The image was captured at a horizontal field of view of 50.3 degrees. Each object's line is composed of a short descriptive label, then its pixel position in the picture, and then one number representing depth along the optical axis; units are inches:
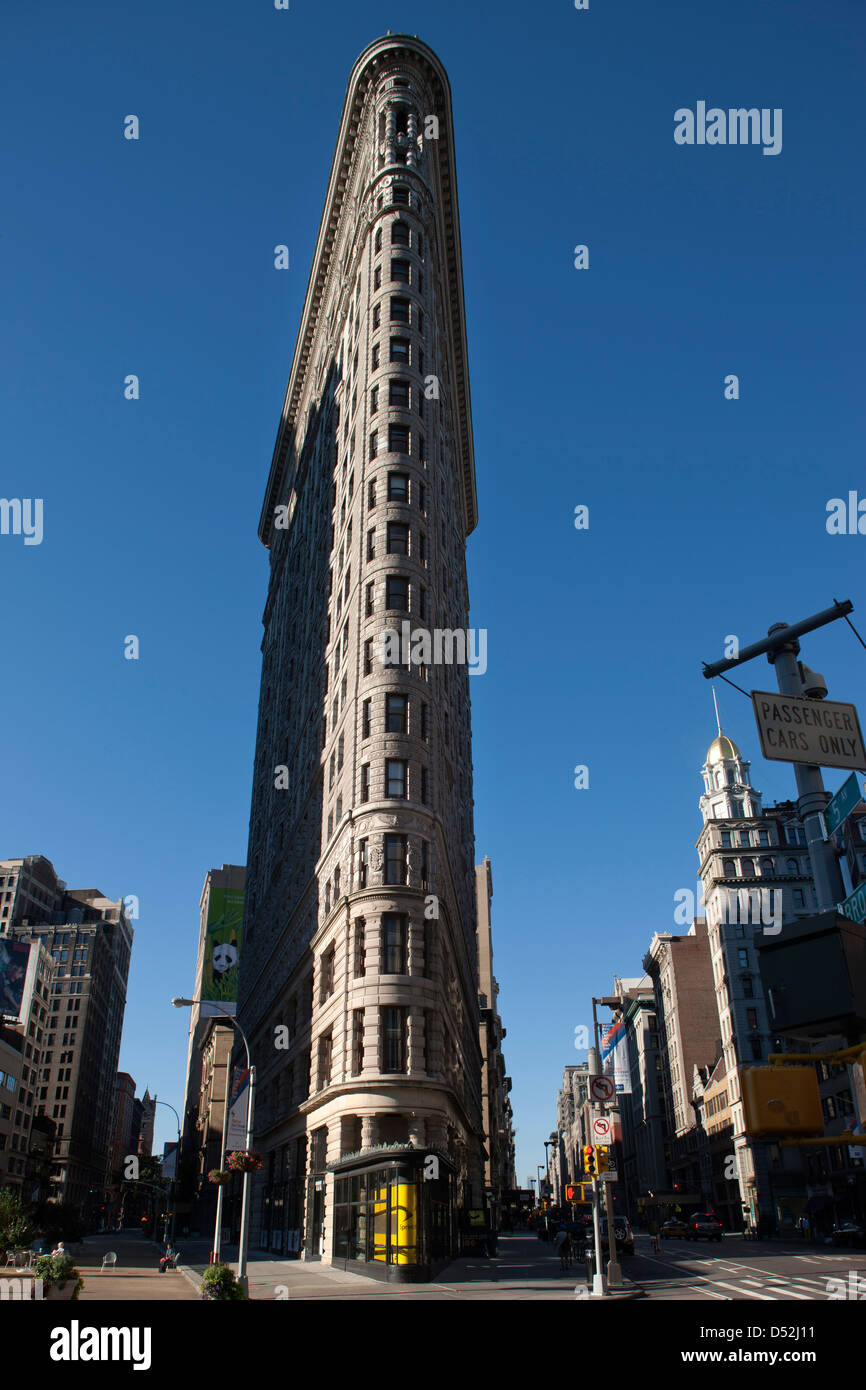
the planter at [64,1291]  669.9
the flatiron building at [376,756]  1384.1
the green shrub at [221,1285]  662.5
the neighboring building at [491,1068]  4562.0
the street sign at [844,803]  266.5
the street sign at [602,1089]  1008.9
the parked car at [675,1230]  2650.1
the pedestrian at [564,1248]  1502.1
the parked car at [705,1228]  2497.5
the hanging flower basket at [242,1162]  1001.5
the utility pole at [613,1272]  997.2
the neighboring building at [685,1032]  4293.8
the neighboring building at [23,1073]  3865.7
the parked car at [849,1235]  1788.9
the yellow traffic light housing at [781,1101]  192.9
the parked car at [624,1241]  1774.6
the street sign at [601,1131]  992.1
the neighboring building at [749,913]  3213.6
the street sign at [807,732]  284.4
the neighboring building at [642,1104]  5078.7
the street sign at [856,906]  248.4
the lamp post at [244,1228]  867.3
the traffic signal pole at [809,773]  273.3
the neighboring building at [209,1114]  4210.1
